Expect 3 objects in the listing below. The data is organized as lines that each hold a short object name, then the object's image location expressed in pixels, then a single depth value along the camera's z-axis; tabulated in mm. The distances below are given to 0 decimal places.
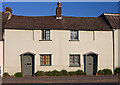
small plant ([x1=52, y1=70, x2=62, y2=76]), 17062
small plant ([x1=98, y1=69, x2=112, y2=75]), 17812
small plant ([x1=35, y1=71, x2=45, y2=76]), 16862
